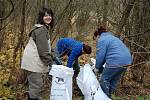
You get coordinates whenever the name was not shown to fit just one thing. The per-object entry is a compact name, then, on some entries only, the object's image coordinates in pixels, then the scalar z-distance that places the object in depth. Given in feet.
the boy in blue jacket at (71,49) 24.07
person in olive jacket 19.12
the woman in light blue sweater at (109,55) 20.35
